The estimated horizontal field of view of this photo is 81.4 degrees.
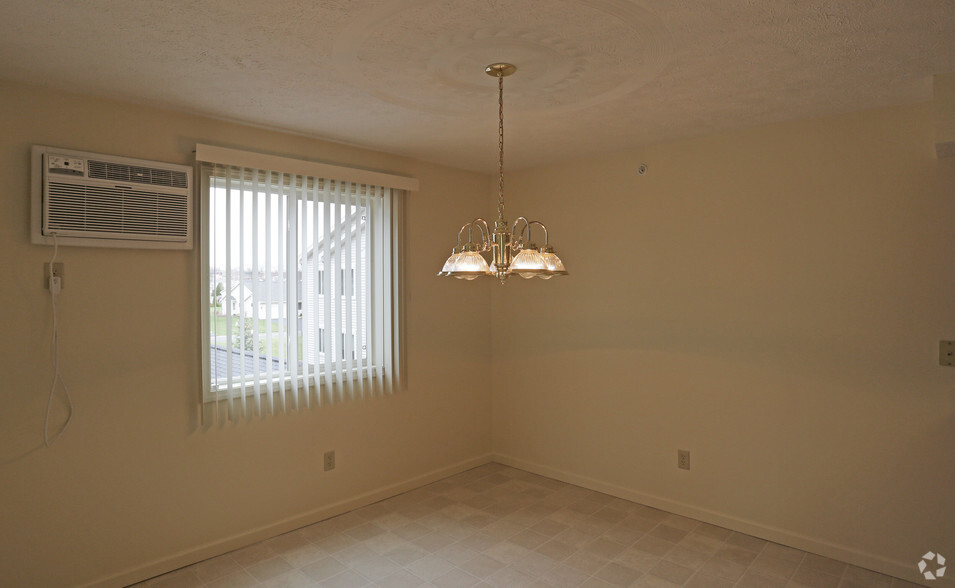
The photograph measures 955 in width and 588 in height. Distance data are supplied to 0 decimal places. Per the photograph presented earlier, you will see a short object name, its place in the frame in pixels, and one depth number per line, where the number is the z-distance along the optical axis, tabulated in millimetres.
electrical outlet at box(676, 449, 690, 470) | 3678
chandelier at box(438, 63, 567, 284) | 2260
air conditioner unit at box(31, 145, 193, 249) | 2604
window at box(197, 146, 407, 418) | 3197
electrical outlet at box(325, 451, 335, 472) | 3699
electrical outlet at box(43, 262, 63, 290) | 2641
